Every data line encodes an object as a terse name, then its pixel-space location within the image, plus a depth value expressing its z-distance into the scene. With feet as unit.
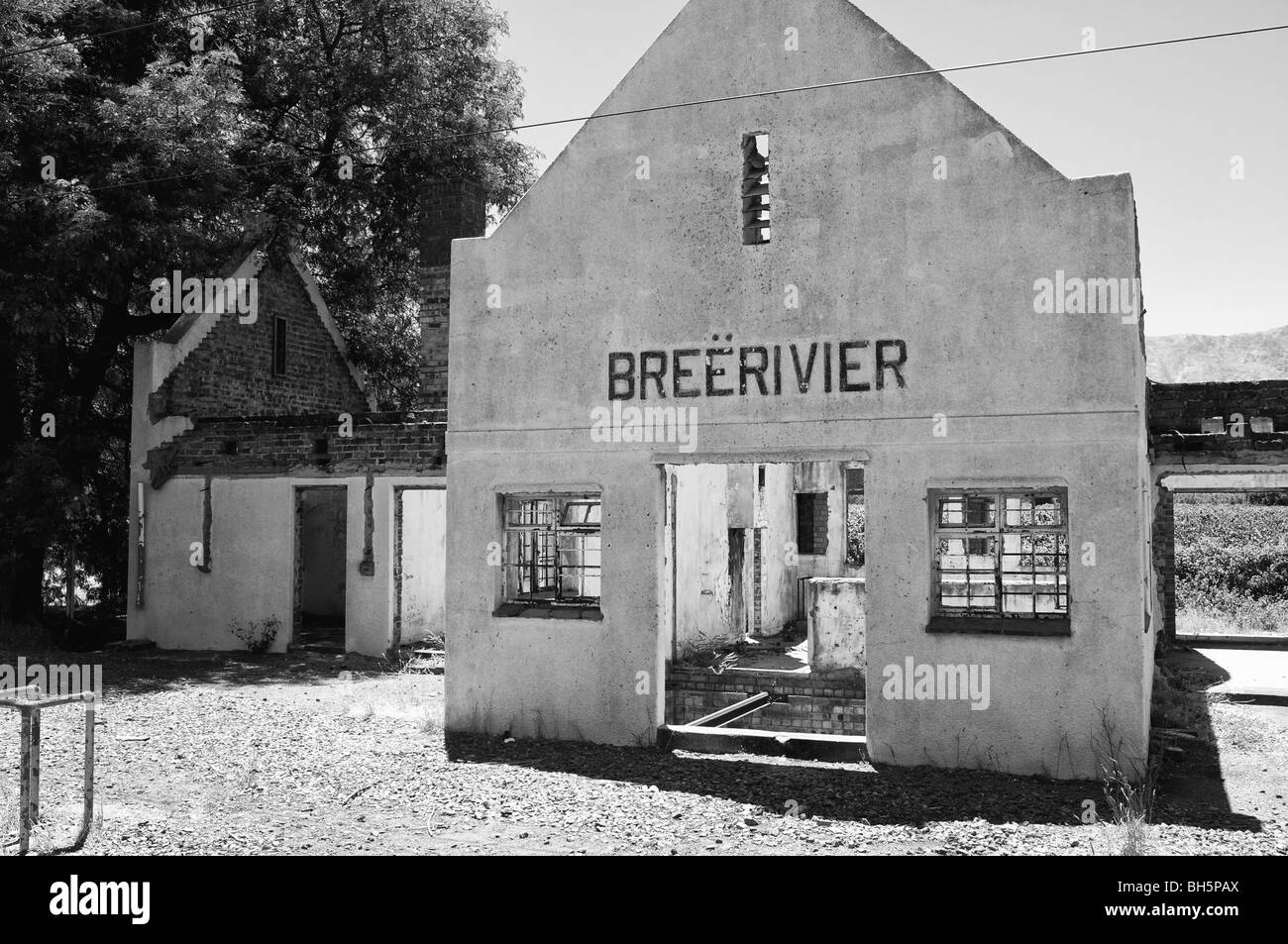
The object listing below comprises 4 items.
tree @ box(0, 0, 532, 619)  54.29
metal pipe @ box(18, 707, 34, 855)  21.90
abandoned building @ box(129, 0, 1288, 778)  28.60
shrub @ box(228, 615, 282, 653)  56.44
